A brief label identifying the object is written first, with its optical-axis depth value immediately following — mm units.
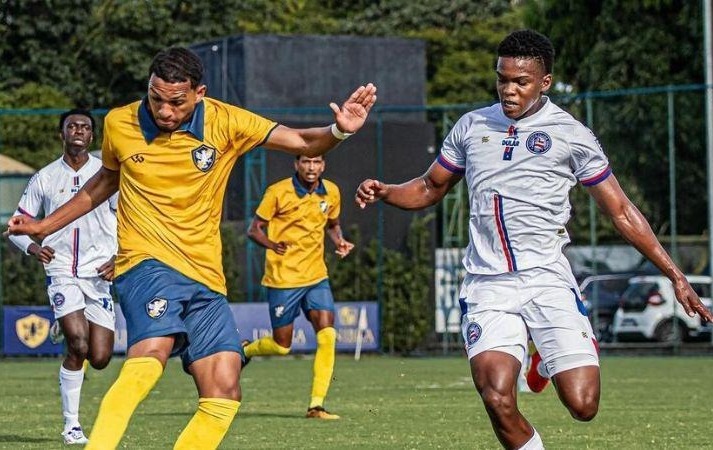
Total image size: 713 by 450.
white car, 27297
